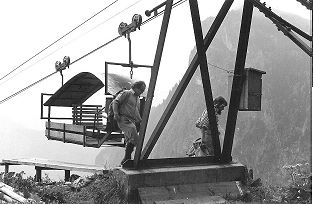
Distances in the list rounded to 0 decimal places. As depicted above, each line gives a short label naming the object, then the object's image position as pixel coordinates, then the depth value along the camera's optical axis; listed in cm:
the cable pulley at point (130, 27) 1091
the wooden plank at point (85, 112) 1434
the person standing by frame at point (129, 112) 868
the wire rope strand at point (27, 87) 1541
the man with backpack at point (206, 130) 939
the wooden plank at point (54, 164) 1243
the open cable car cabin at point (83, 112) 1179
